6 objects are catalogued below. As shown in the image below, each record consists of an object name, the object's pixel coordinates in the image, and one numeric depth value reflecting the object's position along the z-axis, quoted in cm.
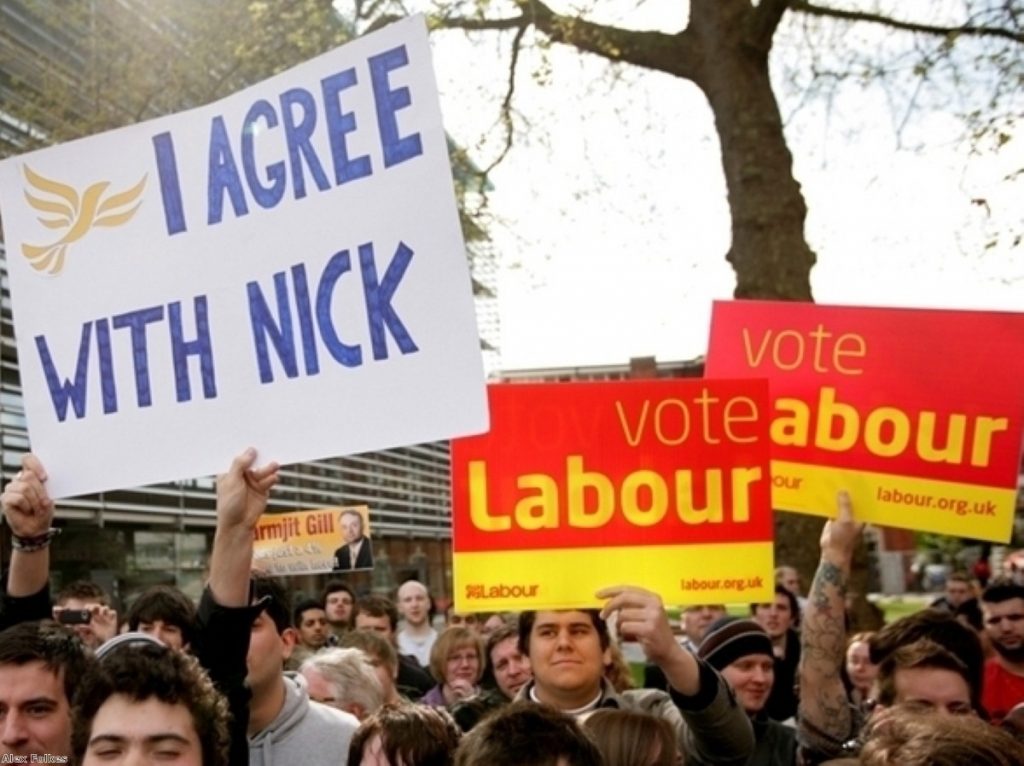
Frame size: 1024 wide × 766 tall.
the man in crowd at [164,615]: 418
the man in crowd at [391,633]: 778
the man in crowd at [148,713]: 258
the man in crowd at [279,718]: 376
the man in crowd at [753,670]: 456
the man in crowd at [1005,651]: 534
